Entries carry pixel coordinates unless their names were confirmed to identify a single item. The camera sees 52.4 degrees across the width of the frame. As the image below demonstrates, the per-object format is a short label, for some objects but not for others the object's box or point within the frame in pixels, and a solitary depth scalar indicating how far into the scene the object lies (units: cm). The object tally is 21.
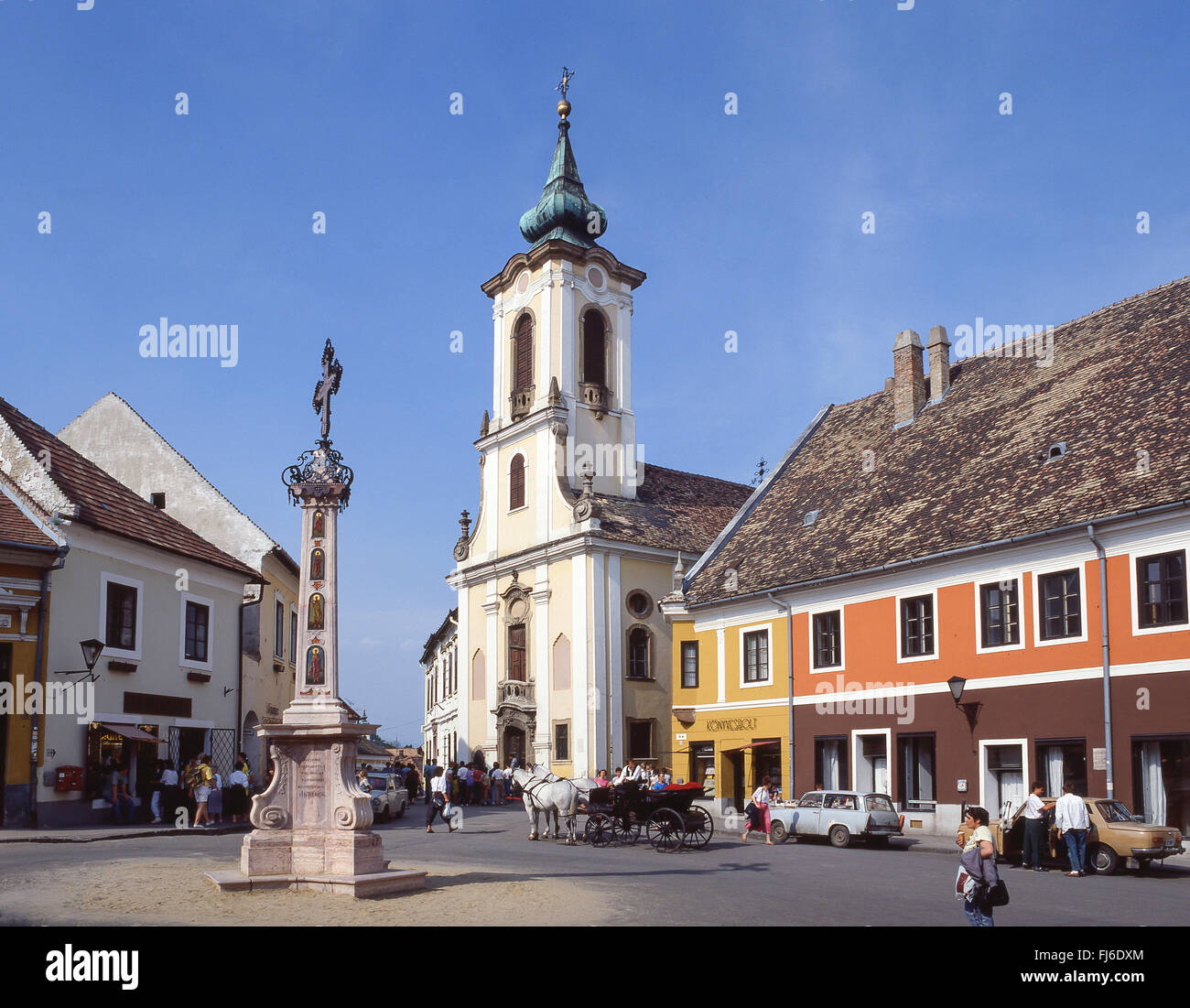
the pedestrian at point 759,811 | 2816
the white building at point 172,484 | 3909
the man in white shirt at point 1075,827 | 1973
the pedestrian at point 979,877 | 996
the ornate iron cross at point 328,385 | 1786
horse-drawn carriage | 2339
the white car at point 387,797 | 3195
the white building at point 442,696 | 6550
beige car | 1973
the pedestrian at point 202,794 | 2709
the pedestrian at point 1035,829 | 2062
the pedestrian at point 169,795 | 2845
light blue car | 2525
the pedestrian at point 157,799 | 2795
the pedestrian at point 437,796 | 2812
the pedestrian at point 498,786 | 4444
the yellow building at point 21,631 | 2547
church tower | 4591
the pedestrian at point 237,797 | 3006
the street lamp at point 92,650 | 2630
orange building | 2388
